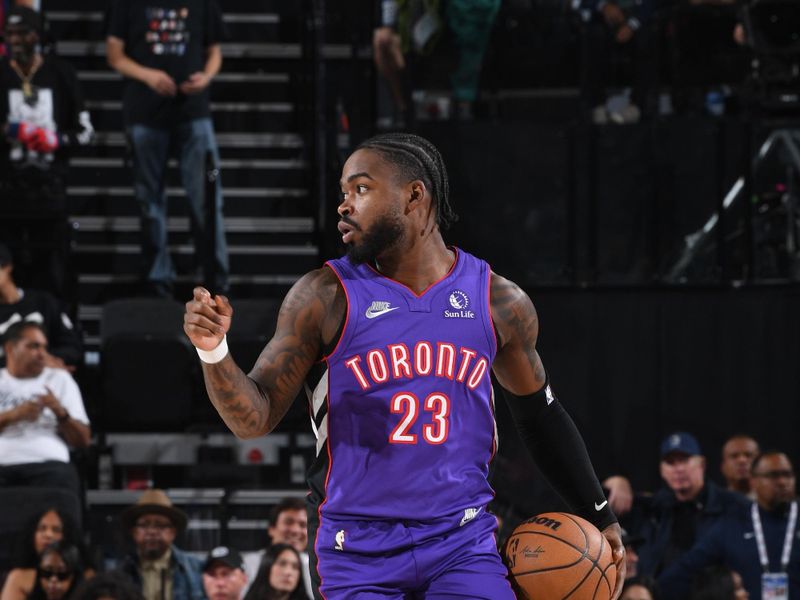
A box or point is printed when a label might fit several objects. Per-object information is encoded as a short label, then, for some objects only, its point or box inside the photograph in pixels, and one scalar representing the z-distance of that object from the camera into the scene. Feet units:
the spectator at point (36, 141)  72.79
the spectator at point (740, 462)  66.85
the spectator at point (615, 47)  77.05
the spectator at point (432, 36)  75.05
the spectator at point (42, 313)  67.51
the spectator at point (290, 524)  58.95
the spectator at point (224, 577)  56.75
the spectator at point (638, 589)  55.06
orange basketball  29.76
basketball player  28.35
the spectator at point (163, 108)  73.15
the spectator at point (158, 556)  58.85
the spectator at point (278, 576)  54.39
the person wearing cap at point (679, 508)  63.26
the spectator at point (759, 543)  60.59
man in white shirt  61.57
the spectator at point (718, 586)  58.34
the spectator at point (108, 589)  52.08
